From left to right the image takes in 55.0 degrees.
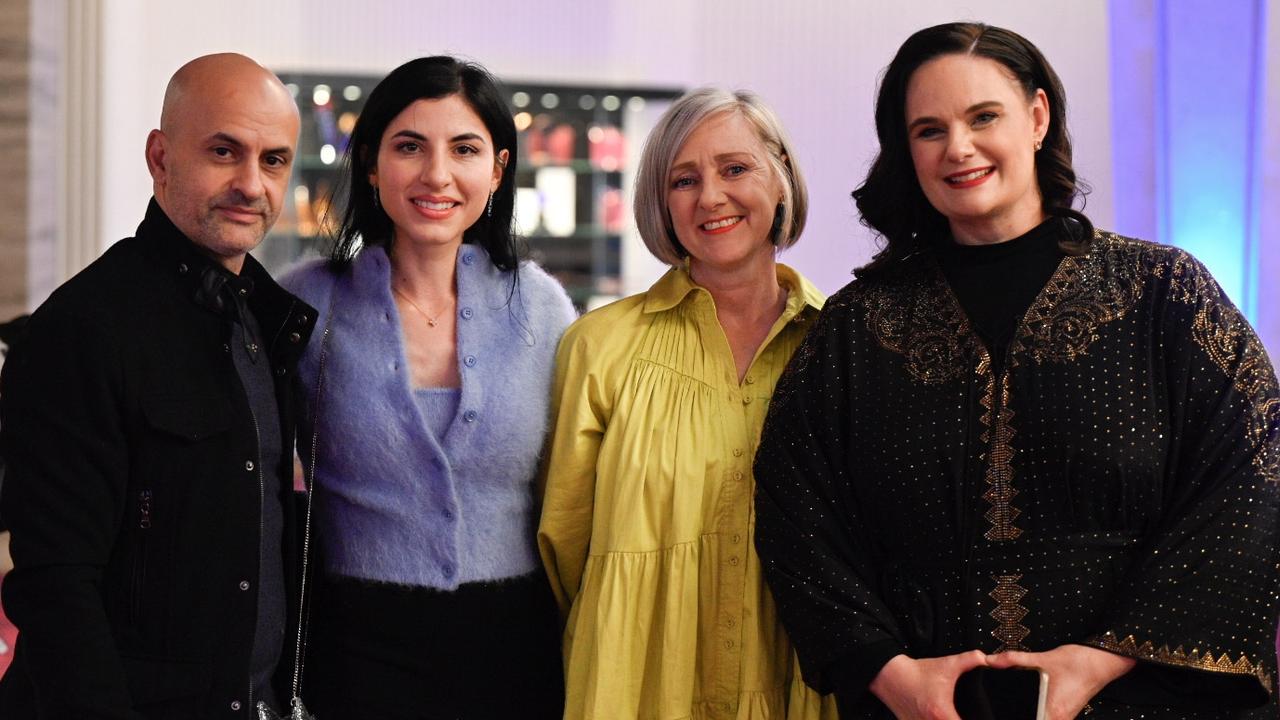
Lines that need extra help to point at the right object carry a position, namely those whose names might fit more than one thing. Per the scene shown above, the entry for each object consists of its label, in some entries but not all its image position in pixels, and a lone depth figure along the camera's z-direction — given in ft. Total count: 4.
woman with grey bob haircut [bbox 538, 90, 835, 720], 7.04
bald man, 5.41
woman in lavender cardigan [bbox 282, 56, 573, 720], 6.89
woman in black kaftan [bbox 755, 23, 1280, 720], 5.82
